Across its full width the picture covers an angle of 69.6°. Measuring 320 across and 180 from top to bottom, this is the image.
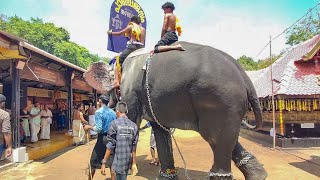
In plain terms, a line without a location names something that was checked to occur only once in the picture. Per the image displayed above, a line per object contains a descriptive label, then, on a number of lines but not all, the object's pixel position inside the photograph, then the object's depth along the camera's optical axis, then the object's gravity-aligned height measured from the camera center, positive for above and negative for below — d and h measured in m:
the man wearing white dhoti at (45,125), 9.08 -1.33
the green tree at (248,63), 30.53 +3.77
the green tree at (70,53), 27.88 +4.78
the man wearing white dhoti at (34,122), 8.31 -1.12
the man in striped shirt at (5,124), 4.52 -0.65
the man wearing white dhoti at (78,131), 8.96 -1.56
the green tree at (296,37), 19.06 +4.57
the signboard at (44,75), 6.62 +0.54
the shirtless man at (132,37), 3.94 +0.93
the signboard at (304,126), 8.13 -1.28
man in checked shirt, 3.28 -0.70
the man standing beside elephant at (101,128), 4.21 -0.69
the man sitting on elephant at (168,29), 3.31 +0.92
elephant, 2.72 -0.09
